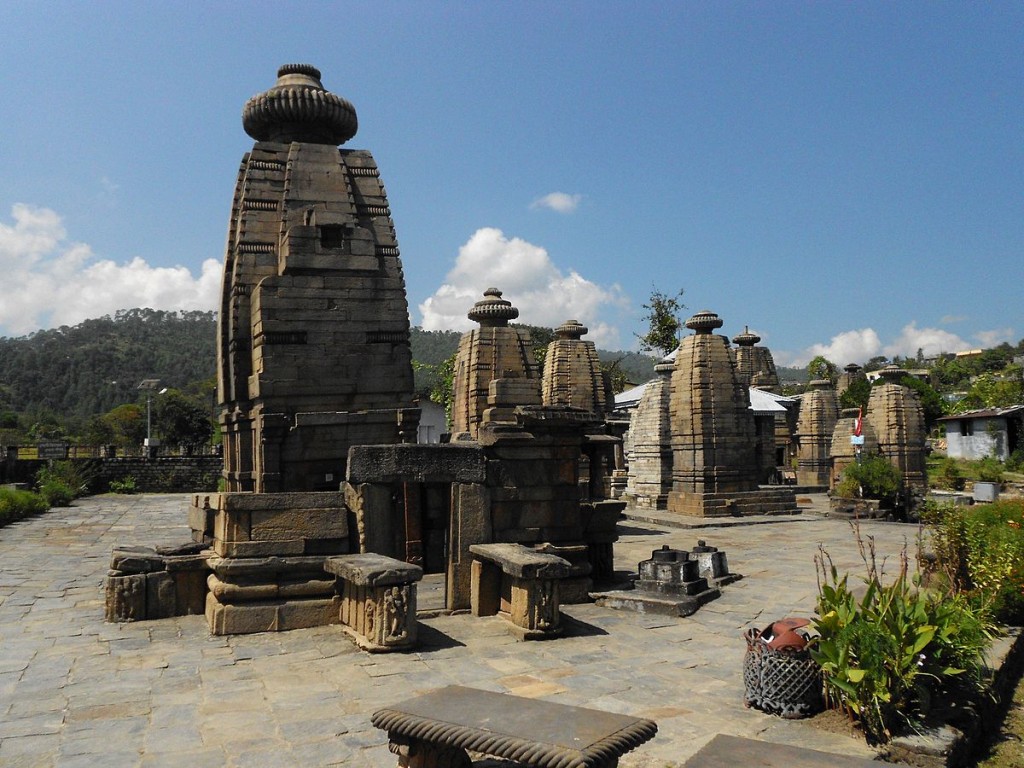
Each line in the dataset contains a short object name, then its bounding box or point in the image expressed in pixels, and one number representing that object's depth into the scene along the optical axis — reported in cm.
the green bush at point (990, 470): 2802
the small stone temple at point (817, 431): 3077
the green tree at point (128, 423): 6178
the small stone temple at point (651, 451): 2255
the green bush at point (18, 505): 2017
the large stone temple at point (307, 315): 1040
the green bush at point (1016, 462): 3241
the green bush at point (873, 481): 1967
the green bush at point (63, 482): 2562
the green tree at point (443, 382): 3984
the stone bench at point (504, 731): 335
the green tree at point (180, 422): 5631
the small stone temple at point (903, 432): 2522
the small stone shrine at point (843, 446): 2730
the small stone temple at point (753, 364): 3522
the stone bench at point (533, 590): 722
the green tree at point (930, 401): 4850
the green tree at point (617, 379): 4579
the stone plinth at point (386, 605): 670
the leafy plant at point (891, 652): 466
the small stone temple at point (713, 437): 1989
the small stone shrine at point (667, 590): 848
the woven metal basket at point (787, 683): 505
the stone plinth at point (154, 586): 807
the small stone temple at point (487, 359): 1880
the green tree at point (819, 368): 5623
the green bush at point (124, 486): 3238
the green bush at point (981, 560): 743
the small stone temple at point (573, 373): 2398
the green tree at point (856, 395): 4400
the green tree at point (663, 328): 4078
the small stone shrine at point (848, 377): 4587
